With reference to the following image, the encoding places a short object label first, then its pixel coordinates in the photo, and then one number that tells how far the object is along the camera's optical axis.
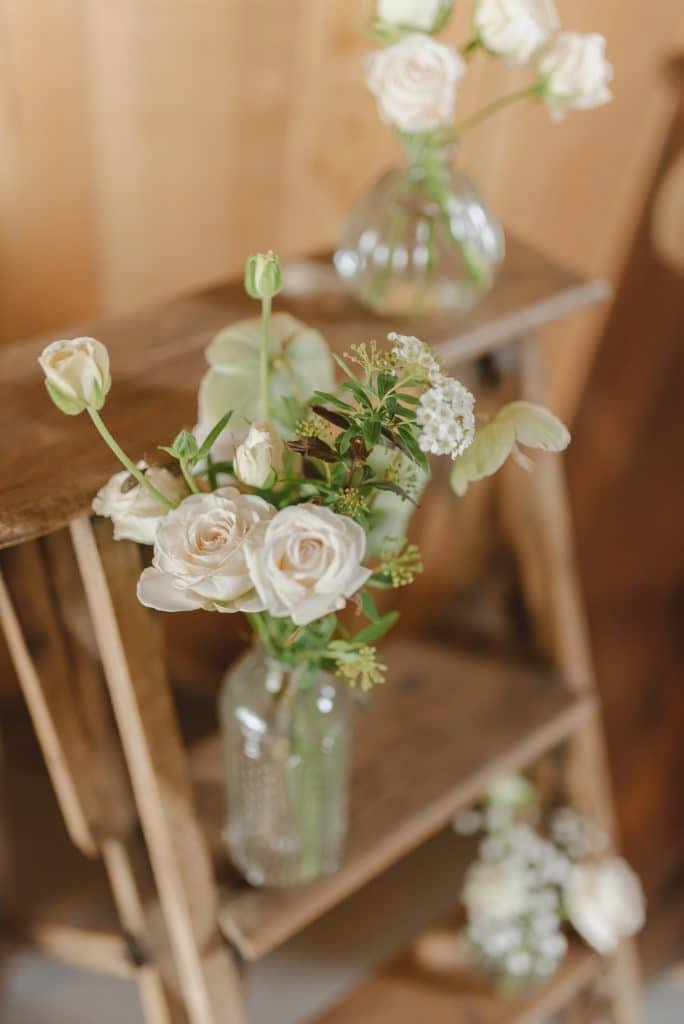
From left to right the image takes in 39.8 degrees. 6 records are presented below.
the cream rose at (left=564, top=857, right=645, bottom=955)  1.30
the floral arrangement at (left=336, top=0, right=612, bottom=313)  0.76
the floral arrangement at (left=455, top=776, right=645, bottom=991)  1.32
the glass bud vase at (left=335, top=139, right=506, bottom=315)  0.88
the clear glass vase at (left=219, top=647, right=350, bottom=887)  0.88
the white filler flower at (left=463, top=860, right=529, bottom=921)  1.35
